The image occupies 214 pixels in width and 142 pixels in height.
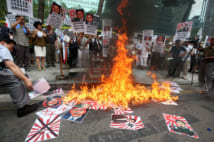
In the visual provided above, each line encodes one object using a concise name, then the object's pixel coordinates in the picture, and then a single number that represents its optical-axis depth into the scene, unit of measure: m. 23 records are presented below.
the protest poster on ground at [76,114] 2.49
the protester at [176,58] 6.54
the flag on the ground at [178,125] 2.20
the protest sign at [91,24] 4.45
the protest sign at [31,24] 5.20
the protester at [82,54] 6.80
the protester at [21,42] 4.79
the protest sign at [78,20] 4.18
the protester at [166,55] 8.34
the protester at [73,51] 6.19
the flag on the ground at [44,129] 1.93
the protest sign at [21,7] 3.30
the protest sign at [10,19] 4.59
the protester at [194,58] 8.13
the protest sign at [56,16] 4.01
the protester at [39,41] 5.20
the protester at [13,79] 2.36
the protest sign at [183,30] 5.30
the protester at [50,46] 6.12
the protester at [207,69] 4.40
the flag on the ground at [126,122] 2.28
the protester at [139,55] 8.04
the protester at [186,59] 6.57
